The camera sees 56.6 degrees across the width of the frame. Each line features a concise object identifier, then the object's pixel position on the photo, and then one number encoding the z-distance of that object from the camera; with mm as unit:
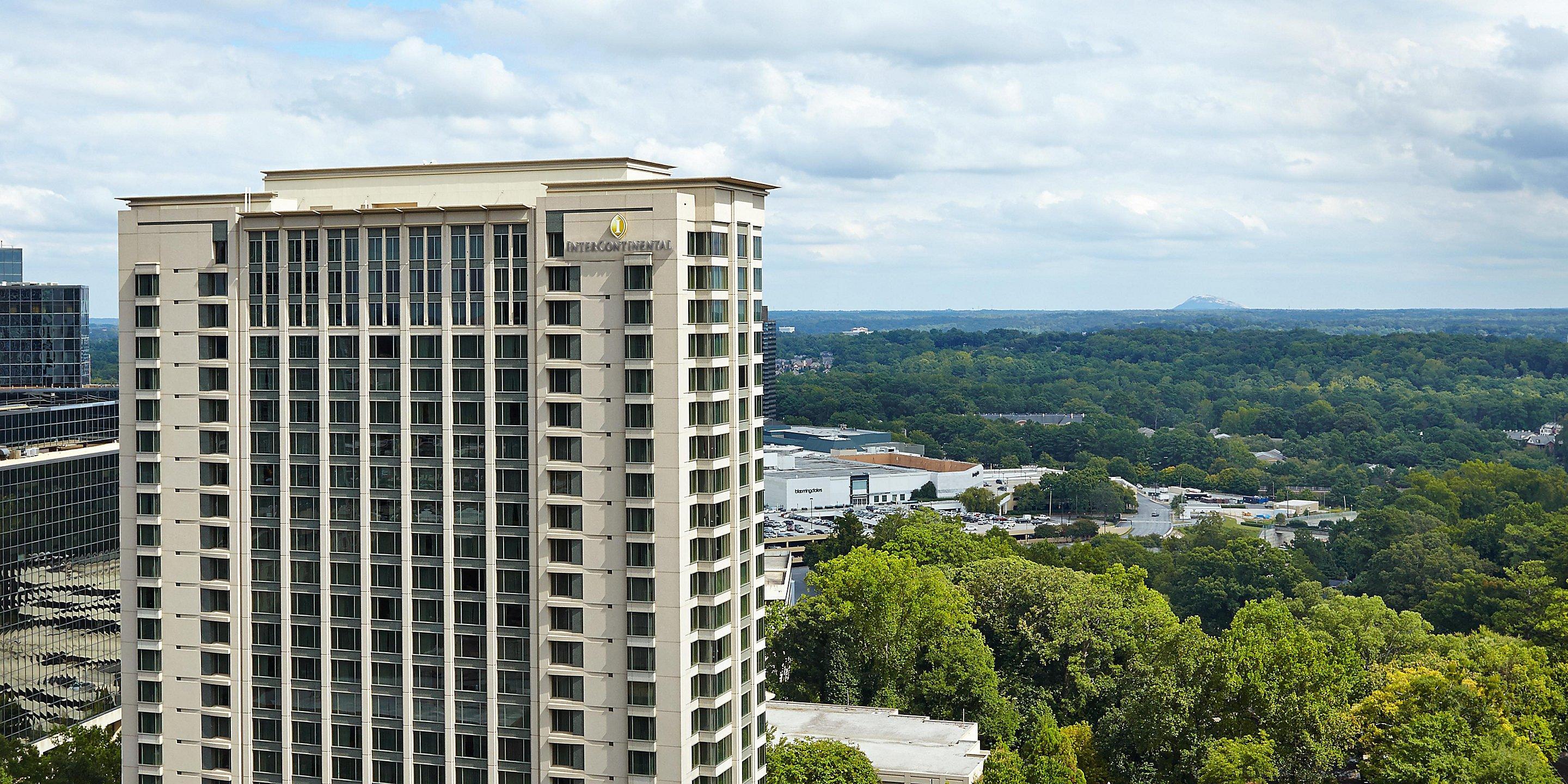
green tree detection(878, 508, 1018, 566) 156625
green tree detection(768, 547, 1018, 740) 120625
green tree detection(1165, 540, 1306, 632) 192875
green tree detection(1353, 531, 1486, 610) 193500
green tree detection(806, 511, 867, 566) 198375
